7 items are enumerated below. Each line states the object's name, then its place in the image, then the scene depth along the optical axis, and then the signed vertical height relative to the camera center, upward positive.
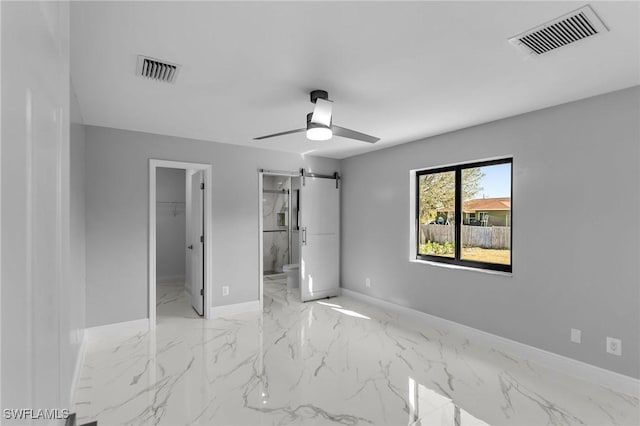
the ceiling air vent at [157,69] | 2.23 +1.01
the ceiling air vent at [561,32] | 1.76 +1.04
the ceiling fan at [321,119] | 2.61 +0.74
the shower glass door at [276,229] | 7.47 -0.41
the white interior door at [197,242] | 4.54 -0.44
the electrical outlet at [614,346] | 2.71 -1.11
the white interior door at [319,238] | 5.33 -0.45
